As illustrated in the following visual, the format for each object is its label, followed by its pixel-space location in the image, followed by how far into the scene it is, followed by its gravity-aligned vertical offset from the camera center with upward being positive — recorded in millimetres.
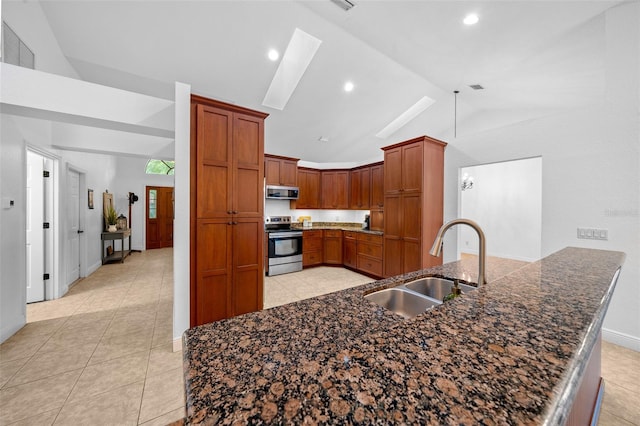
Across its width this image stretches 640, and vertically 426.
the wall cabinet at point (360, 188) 5340 +510
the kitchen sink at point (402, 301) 1285 -501
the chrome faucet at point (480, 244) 1120 -160
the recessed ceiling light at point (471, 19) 2258 +1851
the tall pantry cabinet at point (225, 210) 2373 +0
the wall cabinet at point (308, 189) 5590 +510
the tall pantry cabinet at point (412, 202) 3555 +138
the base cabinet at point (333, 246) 5449 -816
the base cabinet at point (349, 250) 5109 -871
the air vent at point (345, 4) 2359 +2072
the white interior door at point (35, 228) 3312 -267
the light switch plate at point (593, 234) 2449 -234
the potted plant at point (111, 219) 5625 -228
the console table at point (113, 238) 5405 -729
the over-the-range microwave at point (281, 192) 4959 +380
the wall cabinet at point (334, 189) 5754 +520
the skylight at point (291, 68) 3182 +2100
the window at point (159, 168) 7324 +1326
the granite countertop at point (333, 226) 5416 -386
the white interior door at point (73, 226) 3973 -287
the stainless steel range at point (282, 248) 4723 -783
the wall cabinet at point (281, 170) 5011 +860
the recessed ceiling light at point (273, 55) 3051 +2022
